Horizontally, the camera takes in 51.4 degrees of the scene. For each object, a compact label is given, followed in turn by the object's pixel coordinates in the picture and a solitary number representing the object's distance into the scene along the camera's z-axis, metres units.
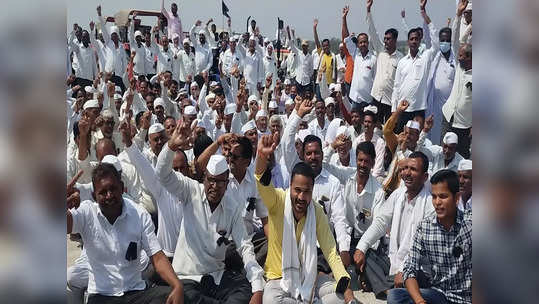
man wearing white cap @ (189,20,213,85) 13.07
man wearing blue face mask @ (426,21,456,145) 7.03
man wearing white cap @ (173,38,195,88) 12.81
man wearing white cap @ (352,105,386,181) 5.48
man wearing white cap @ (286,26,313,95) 12.82
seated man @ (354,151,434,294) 3.96
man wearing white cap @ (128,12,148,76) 12.30
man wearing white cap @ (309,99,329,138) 6.99
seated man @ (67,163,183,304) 2.96
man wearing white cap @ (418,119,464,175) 5.03
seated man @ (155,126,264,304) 3.57
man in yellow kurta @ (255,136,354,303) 3.41
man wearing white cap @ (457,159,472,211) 3.75
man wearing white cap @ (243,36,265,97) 12.80
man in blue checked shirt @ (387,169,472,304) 3.14
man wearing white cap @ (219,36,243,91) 12.94
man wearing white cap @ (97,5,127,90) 11.70
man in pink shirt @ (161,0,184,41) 13.38
